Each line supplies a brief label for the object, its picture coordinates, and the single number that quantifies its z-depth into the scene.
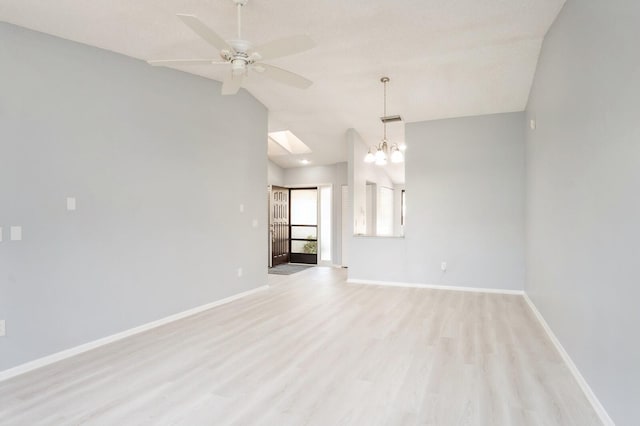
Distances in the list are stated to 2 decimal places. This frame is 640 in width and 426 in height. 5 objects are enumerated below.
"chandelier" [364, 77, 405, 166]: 4.79
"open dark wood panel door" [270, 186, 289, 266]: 8.70
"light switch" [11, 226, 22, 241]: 2.92
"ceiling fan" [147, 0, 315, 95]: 2.38
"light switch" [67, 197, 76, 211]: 3.29
